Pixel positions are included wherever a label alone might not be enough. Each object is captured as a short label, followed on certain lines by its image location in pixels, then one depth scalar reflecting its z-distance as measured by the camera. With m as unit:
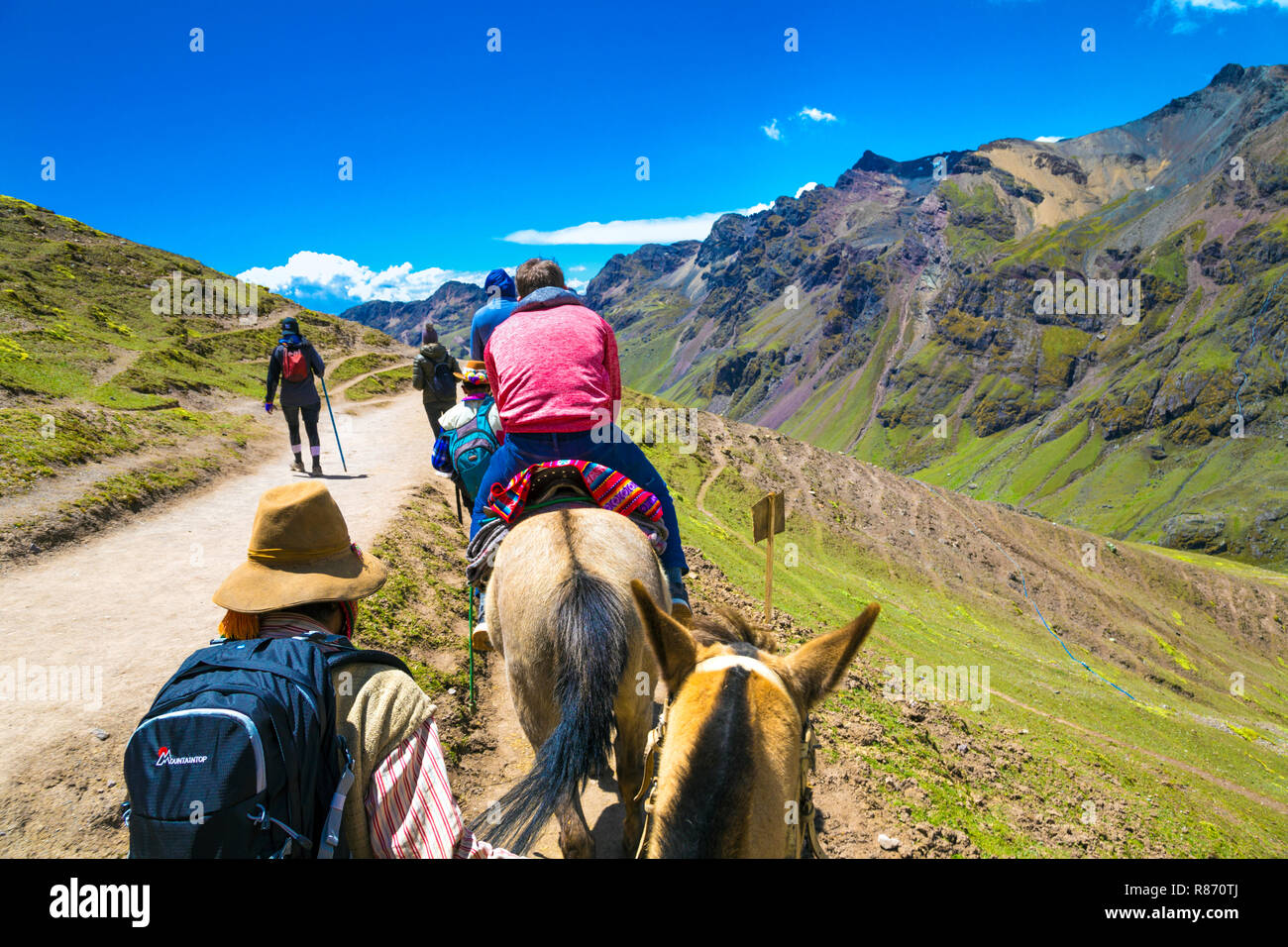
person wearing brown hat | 2.36
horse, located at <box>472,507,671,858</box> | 3.65
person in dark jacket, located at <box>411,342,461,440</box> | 12.50
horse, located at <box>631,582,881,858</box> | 2.21
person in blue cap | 6.66
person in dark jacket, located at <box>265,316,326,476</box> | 13.71
